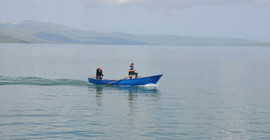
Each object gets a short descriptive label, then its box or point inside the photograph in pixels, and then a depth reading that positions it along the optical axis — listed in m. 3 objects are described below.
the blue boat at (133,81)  52.03
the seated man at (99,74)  53.34
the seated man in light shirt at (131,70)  51.84
